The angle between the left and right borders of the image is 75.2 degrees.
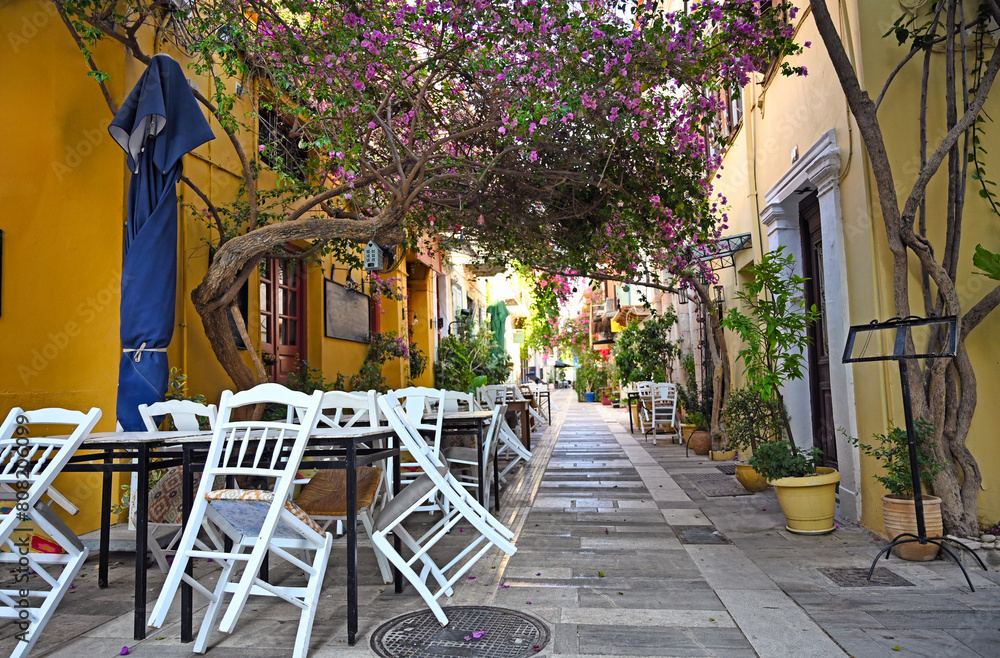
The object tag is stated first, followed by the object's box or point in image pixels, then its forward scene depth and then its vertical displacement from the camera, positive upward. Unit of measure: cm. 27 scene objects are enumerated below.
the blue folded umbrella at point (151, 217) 434 +124
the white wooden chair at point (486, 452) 562 -60
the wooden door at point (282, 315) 722 +87
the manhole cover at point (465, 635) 271 -110
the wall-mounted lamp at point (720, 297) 914 +116
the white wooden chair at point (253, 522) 254 -54
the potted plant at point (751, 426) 608 -48
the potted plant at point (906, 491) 389 -76
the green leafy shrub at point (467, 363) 1231 +44
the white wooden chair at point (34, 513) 269 -49
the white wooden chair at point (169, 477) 349 -50
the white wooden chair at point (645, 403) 1135 -44
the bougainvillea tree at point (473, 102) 512 +251
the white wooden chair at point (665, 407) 1089 -49
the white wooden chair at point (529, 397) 1176 -29
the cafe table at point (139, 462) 293 -33
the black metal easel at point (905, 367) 354 +3
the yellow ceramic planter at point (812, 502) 457 -90
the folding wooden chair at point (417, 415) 437 -22
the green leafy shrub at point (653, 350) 1348 +61
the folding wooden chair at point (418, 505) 299 -58
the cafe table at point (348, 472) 280 -35
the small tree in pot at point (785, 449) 458 -56
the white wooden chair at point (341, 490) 349 -59
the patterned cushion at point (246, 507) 258 -47
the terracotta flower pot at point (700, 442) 916 -92
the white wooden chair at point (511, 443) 698 -66
